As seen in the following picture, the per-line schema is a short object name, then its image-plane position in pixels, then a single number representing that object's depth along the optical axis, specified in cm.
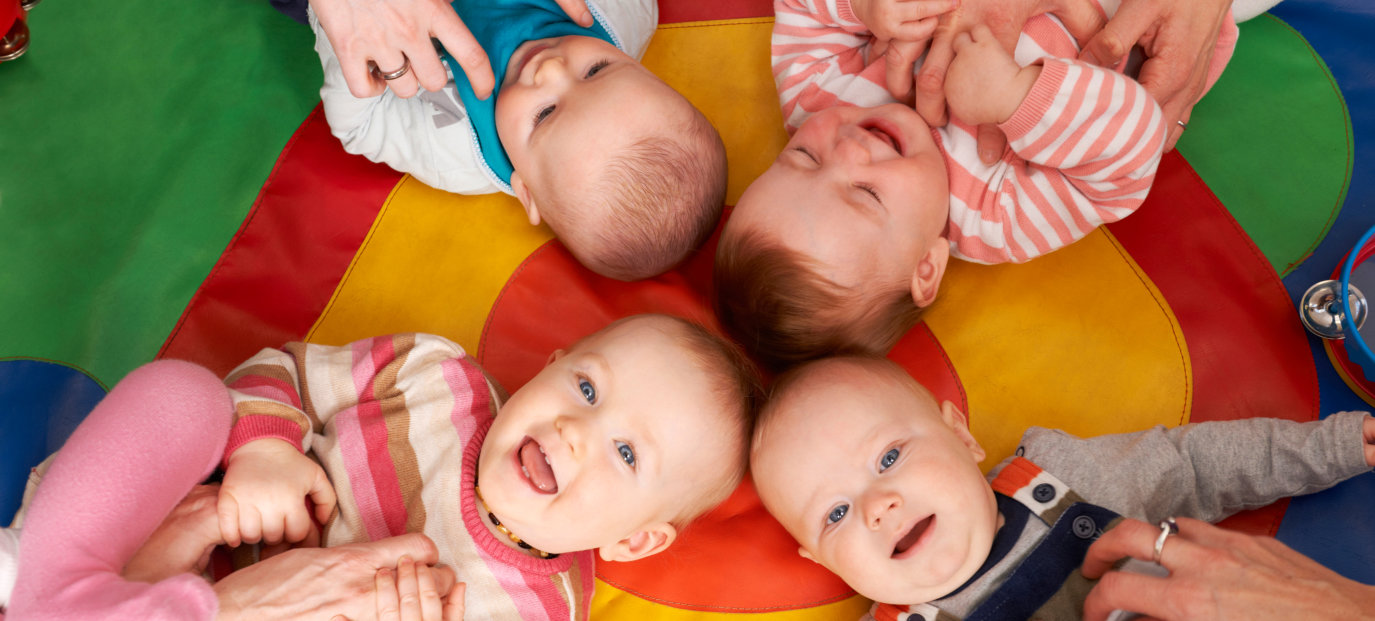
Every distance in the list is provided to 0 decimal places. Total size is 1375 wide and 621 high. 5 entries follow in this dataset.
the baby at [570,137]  147
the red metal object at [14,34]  160
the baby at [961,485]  124
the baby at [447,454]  109
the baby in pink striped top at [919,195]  138
